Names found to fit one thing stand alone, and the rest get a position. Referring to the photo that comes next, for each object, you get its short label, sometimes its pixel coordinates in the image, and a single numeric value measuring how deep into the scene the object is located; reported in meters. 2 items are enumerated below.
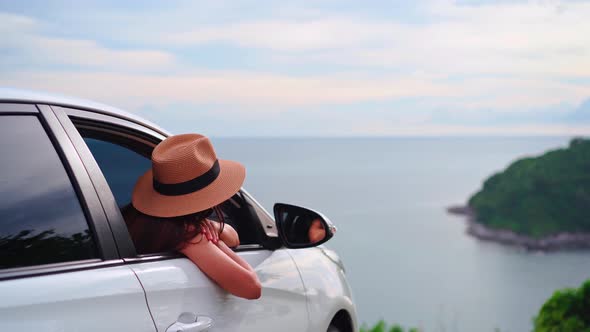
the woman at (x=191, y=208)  2.54
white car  1.93
